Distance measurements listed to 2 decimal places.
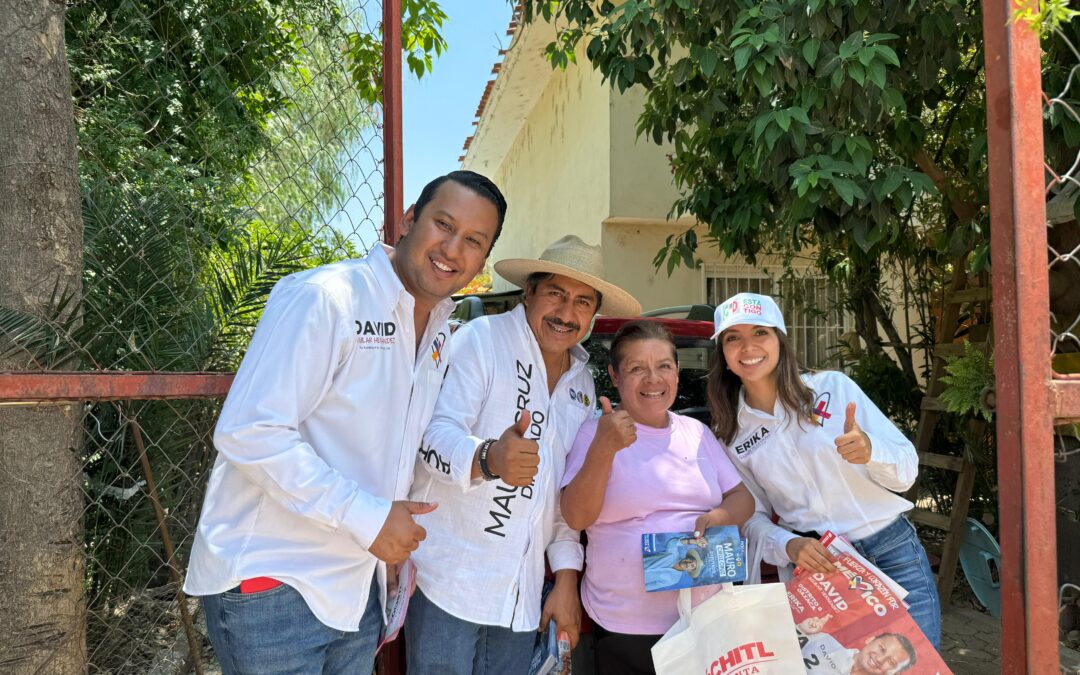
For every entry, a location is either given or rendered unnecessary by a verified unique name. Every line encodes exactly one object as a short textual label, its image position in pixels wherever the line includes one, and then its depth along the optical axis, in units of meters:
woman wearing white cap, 2.45
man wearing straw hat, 2.07
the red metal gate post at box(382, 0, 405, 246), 2.30
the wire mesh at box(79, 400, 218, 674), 3.21
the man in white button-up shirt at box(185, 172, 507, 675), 1.56
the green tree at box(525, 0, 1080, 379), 3.65
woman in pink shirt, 2.40
